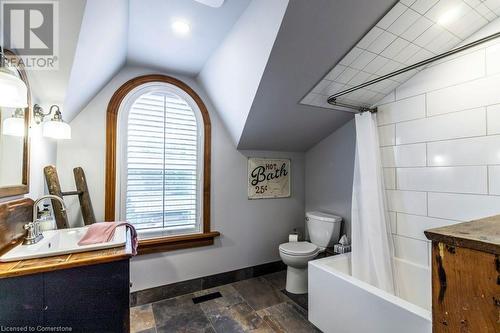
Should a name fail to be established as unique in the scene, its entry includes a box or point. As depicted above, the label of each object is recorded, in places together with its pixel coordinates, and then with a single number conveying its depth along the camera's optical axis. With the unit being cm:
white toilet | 219
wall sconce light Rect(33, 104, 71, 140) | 146
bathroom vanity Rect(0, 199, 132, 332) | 99
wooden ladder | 166
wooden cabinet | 51
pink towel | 137
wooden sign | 267
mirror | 116
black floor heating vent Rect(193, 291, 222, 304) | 215
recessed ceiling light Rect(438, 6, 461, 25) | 137
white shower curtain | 183
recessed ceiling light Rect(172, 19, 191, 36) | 168
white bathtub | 126
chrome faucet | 127
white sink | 109
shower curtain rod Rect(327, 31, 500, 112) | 121
